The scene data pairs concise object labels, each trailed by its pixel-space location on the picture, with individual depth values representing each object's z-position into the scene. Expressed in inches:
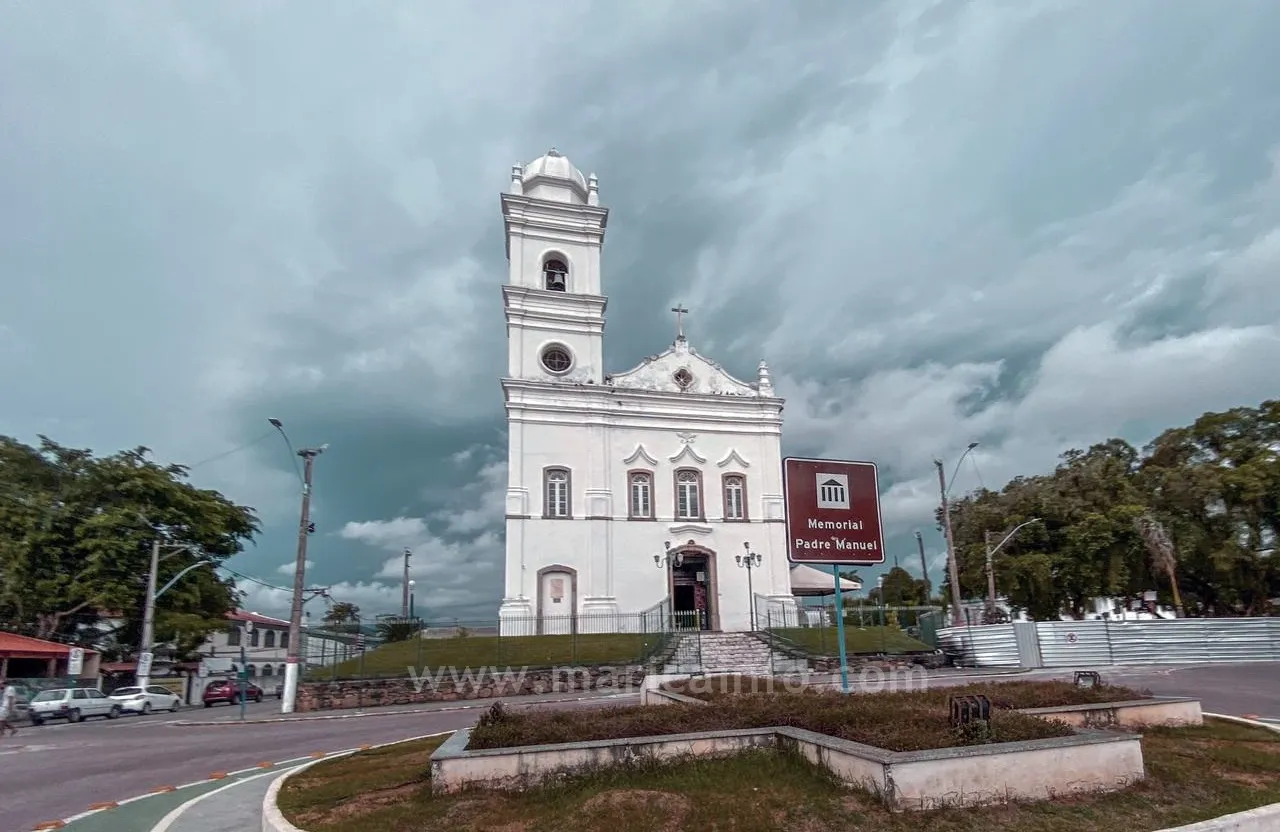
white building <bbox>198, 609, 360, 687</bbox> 979.9
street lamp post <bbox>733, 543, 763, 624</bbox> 1243.8
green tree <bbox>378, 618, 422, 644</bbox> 1197.1
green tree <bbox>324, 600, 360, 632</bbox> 1027.3
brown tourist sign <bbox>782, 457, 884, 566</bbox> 527.2
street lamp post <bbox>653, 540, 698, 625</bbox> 1314.0
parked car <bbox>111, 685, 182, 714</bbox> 1029.2
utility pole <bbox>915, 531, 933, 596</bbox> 2132.9
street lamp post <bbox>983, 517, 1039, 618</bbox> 1310.3
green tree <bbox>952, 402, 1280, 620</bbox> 1222.9
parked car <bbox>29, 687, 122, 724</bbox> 906.1
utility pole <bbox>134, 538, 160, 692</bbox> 1067.9
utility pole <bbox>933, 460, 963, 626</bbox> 1153.4
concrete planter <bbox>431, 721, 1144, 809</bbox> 245.4
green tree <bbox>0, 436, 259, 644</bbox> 1208.8
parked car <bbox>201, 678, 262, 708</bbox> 1166.3
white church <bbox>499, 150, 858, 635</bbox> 1266.0
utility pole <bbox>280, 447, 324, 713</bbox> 868.0
